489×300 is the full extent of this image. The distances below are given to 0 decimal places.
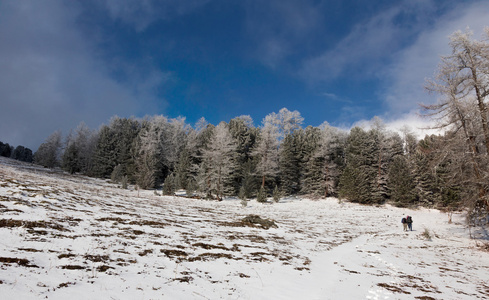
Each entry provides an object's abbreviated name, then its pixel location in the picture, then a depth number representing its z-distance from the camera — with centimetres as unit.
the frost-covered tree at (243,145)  4558
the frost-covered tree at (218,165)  3878
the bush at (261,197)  3888
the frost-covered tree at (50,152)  5778
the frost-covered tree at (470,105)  1406
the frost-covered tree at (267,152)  4619
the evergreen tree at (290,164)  4831
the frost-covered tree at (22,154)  9931
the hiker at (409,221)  2181
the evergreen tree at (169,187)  3600
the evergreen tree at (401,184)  3909
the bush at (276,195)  3953
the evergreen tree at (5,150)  9388
